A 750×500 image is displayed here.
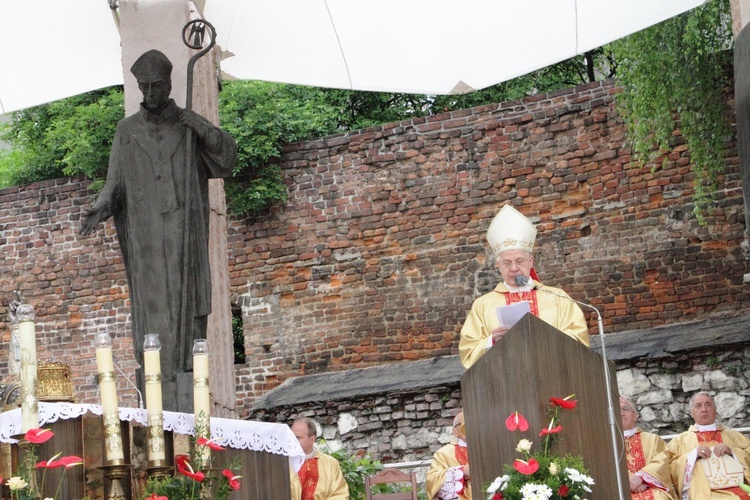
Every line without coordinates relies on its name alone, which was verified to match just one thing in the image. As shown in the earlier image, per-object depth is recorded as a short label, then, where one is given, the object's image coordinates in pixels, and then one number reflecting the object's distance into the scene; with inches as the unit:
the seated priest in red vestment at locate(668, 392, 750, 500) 325.1
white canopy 354.6
